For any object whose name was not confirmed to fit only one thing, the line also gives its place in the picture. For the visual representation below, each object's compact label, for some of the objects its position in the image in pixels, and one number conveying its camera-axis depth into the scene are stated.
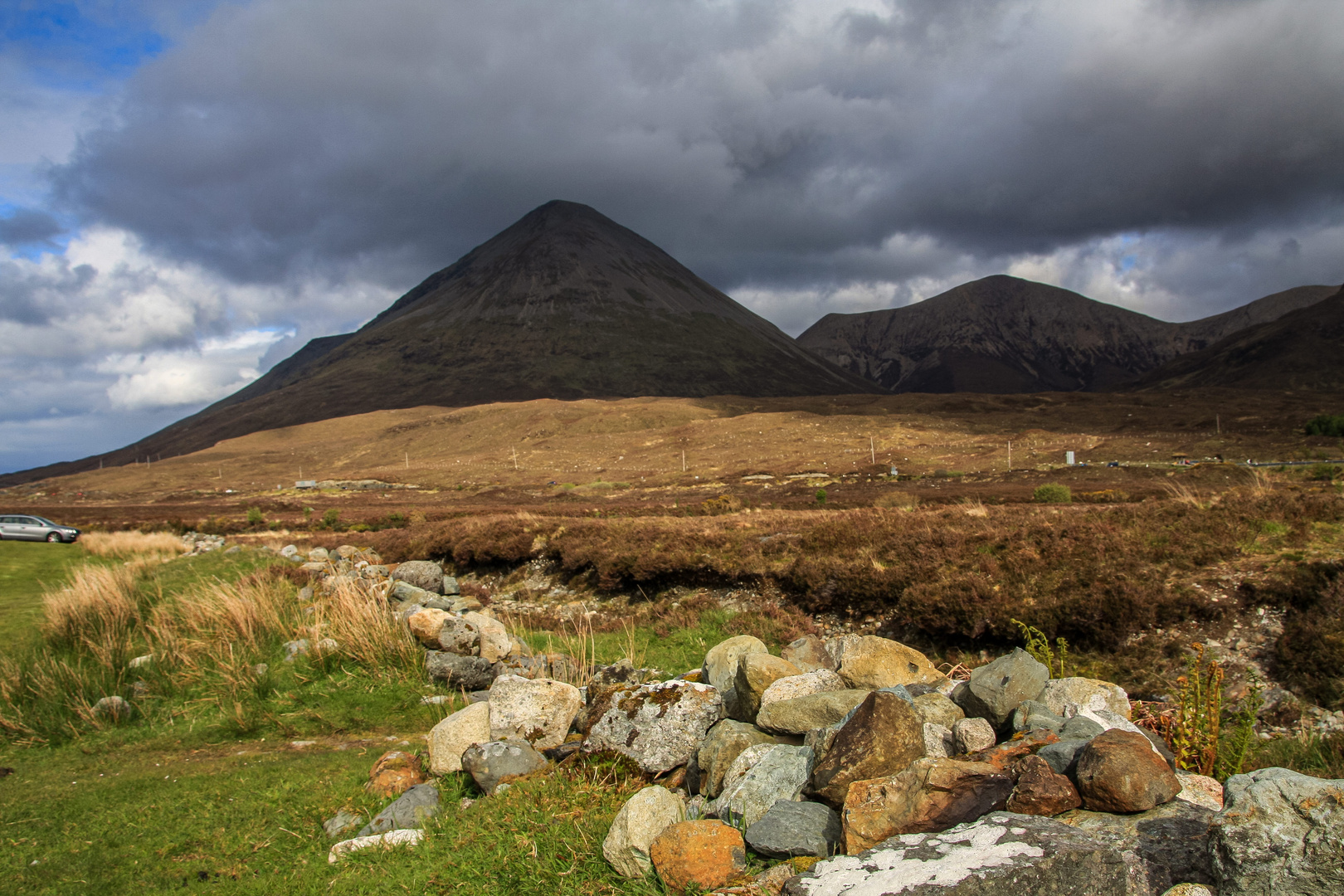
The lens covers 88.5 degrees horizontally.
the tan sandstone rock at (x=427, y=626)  12.12
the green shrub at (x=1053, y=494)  26.46
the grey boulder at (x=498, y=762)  6.68
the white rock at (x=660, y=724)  6.60
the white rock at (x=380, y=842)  5.93
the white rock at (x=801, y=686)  6.37
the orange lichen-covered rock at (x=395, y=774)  7.18
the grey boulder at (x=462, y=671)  10.60
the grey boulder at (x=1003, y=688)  5.60
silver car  38.12
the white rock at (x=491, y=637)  11.17
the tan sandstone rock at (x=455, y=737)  7.36
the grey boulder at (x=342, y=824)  6.56
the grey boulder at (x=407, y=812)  6.29
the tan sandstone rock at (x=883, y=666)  6.88
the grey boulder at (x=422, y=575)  18.94
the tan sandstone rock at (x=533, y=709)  7.58
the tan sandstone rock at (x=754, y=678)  6.62
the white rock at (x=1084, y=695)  5.51
